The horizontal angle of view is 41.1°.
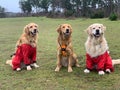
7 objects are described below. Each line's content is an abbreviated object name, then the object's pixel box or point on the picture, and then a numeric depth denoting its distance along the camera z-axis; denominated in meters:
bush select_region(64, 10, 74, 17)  25.28
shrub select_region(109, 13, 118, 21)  15.54
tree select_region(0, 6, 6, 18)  30.79
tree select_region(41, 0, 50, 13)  33.24
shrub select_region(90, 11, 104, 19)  20.66
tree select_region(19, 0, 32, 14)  34.34
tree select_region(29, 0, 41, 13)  34.11
